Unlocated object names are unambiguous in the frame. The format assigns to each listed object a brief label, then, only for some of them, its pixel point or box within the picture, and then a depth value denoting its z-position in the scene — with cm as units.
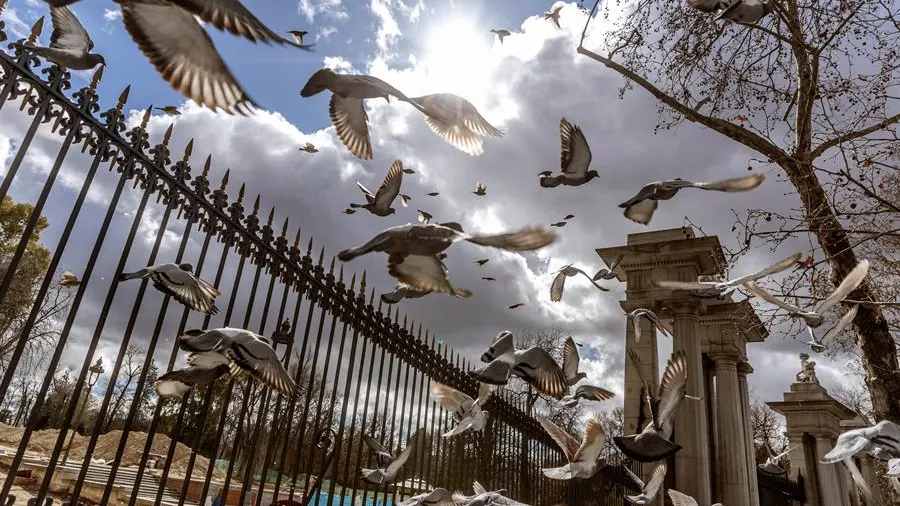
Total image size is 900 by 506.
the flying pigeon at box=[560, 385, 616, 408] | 541
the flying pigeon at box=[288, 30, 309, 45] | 286
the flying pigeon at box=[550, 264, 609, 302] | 579
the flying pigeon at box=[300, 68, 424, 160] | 260
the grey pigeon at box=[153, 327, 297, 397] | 316
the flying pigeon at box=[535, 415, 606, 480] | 434
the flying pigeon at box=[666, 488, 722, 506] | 490
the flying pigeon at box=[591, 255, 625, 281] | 606
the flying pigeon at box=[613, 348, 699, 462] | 397
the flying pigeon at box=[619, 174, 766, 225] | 337
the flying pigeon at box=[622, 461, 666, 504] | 448
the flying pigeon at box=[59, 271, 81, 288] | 414
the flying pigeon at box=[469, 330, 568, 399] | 371
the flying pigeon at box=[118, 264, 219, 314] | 364
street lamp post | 1397
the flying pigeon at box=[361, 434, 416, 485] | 448
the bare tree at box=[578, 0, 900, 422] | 645
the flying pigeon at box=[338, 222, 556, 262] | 210
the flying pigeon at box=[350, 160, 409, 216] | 392
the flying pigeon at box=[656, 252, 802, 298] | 311
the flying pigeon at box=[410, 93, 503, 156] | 298
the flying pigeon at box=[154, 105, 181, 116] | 452
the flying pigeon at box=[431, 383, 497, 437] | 488
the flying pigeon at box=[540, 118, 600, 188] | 436
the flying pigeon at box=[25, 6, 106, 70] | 335
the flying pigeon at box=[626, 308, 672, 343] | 547
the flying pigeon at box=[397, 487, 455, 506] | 408
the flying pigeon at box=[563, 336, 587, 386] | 505
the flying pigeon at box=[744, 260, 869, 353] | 337
